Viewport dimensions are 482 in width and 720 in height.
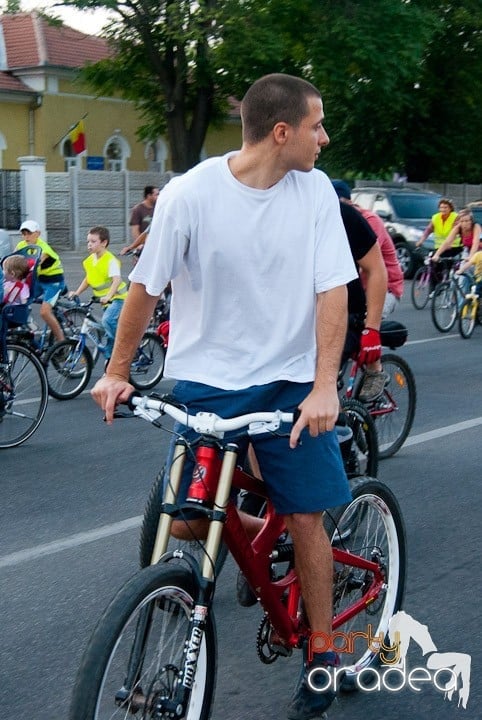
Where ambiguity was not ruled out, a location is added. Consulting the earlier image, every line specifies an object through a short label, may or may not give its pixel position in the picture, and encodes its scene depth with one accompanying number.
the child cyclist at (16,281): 8.55
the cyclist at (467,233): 16.73
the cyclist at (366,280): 5.92
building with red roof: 39.91
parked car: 25.88
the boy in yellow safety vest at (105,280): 11.25
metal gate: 28.20
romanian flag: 41.16
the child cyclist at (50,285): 11.59
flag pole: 40.97
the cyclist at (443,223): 19.80
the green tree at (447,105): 41.12
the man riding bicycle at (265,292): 3.29
